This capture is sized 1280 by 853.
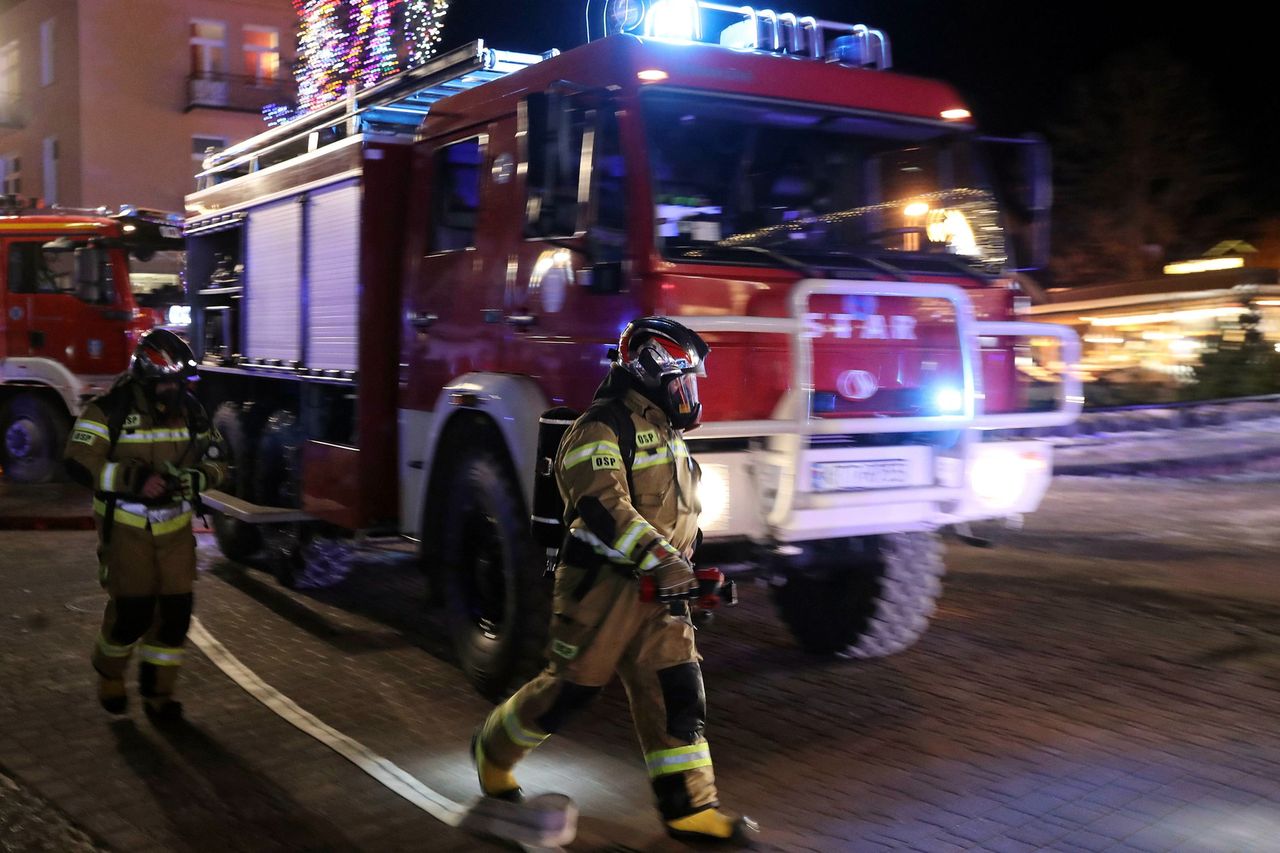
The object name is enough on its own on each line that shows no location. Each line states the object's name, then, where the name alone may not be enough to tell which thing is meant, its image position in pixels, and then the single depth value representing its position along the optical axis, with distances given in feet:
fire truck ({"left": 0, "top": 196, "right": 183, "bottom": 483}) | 45.32
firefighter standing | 18.06
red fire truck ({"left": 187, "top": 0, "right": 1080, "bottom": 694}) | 16.79
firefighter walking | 13.42
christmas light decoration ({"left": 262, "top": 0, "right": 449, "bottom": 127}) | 52.85
